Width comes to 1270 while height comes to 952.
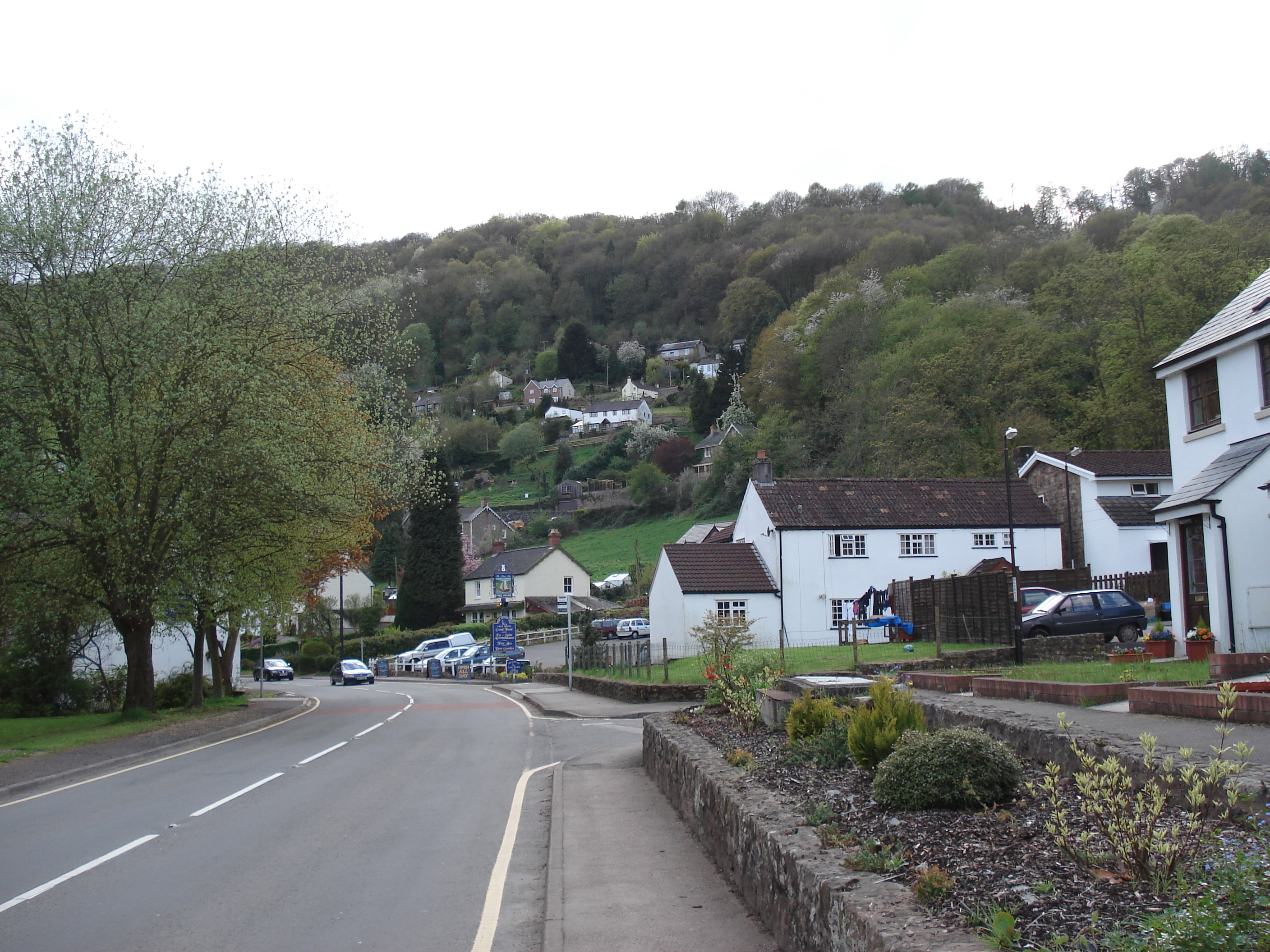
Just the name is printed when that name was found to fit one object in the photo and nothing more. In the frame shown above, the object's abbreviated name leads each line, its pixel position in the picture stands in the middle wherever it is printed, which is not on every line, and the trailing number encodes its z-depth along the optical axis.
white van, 62.16
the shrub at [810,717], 9.48
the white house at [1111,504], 37.12
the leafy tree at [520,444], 118.00
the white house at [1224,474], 16.62
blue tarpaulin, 32.12
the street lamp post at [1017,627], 23.22
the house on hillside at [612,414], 129.75
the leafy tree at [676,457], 102.00
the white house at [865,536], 38.81
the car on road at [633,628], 54.06
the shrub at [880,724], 7.54
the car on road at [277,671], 59.69
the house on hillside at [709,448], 97.38
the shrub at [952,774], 6.02
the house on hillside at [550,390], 139.75
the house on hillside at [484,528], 96.56
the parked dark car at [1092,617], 24.58
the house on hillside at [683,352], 140.25
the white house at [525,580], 75.00
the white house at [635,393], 136.75
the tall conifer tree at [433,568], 72.81
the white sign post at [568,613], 31.18
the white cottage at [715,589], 38.03
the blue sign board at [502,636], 39.31
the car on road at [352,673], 49.66
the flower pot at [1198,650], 16.06
